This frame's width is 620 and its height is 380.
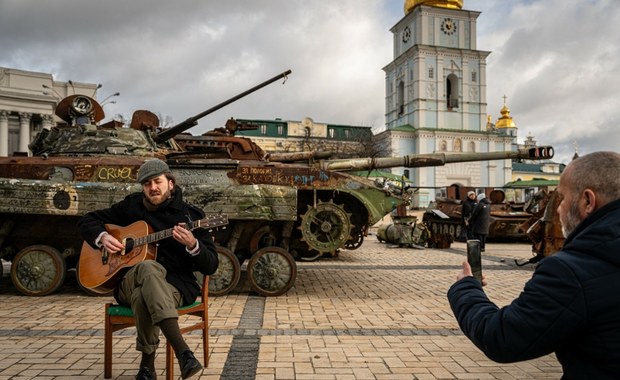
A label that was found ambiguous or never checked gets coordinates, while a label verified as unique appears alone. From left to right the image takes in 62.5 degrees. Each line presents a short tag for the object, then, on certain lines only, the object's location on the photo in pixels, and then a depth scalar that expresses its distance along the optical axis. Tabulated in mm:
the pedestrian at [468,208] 13297
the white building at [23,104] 45847
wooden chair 3543
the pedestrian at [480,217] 12703
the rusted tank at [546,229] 9344
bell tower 51750
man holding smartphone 1609
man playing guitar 3223
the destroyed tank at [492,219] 16797
